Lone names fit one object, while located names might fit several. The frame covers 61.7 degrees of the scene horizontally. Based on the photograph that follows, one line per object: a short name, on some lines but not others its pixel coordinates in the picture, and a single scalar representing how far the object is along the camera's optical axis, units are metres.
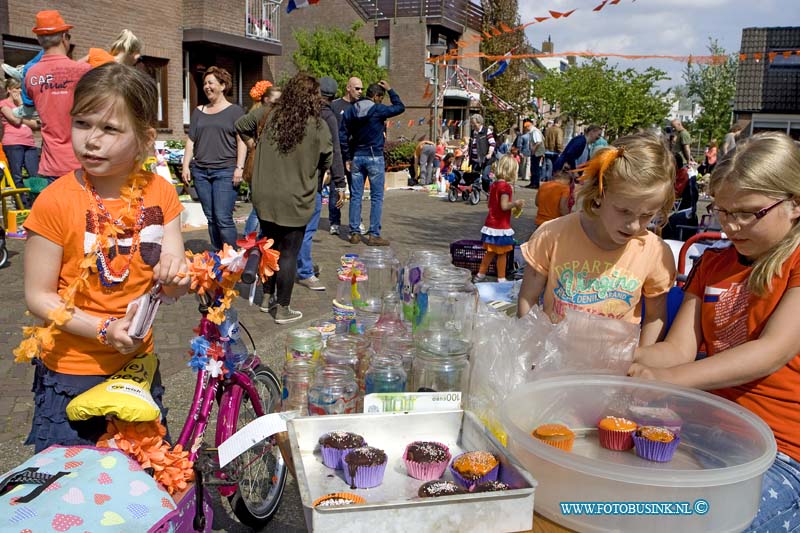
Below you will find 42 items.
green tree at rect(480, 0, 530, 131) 35.16
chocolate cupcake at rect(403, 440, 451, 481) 1.59
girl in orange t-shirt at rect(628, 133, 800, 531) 1.94
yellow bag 1.91
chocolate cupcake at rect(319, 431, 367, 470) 1.60
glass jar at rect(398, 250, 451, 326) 2.67
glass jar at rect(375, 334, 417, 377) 2.01
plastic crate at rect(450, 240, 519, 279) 8.15
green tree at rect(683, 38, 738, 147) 44.31
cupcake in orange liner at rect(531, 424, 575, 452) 1.67
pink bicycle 2.34
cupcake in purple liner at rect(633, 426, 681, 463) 1.70
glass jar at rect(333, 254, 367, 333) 2.75
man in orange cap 4.71
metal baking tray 1.28
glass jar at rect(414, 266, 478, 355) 2.01
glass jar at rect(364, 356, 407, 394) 1.92
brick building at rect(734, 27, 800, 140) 30.55
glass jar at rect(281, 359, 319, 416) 2.03
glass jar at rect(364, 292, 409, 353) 2.17
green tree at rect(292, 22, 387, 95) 25.41
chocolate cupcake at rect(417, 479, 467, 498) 1.45
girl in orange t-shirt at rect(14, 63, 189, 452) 2.00
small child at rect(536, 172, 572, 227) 7.39
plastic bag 1.94
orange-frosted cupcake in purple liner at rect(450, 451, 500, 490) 1.50
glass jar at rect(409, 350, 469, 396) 1.93
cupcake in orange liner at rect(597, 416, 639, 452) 1.76
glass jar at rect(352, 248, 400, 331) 2.82
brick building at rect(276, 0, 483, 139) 31.89
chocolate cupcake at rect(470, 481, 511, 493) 1.41
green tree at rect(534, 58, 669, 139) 33.56
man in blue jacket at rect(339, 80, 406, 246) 9.03
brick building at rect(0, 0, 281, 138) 12.59
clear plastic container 1.38
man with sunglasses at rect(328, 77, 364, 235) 9.26
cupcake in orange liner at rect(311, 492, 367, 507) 1.34
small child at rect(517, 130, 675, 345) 2.29
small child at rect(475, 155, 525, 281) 7.62
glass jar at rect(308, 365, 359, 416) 1.86
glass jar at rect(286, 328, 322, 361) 2.20
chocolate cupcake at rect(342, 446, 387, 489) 1.54
